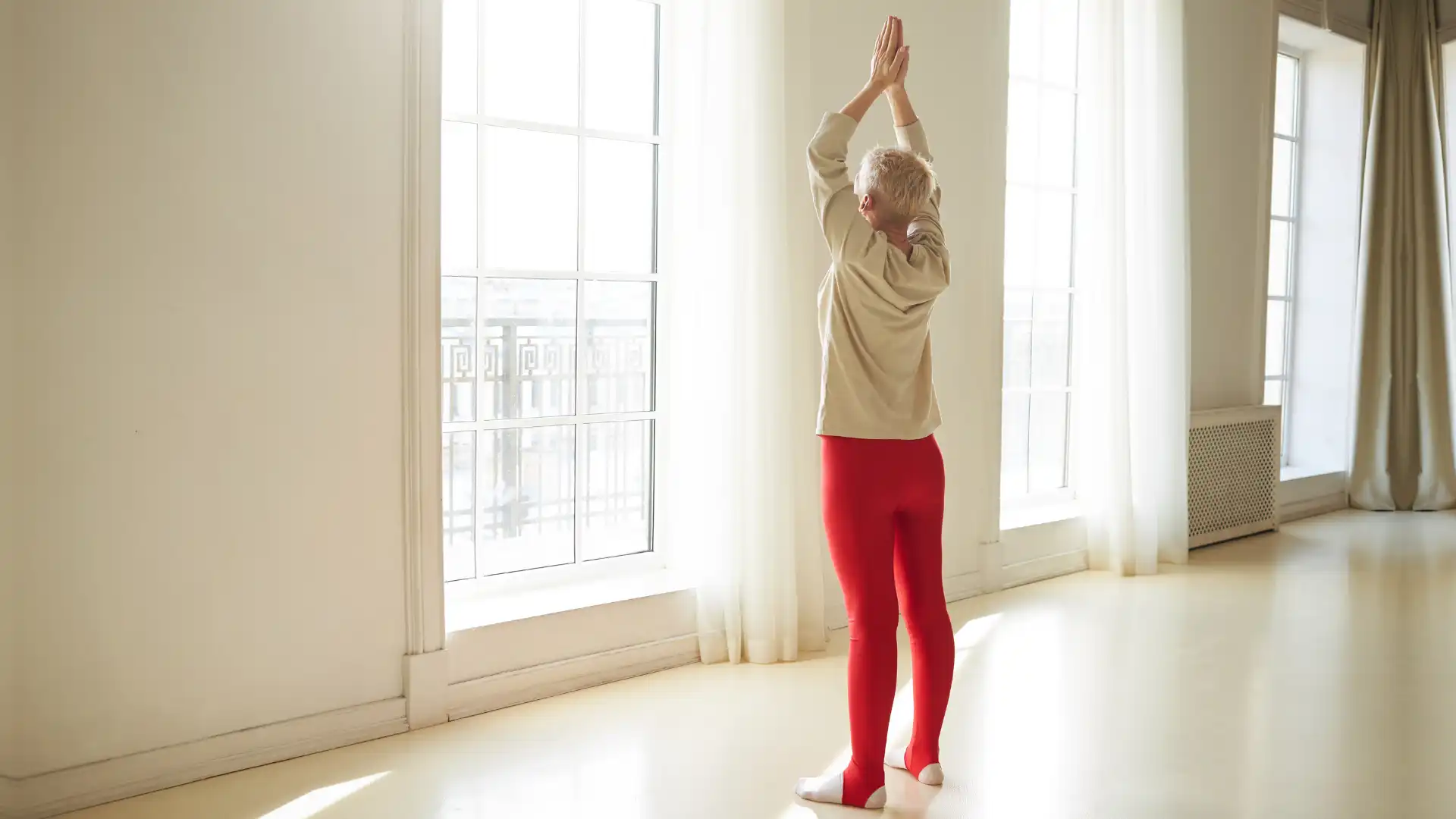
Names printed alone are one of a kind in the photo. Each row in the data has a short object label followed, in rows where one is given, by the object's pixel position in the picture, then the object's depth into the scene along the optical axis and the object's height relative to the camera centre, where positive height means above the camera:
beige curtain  6.56 +0.57
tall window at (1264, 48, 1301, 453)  6.79 +0.74
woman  2.34 -0.13
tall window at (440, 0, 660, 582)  3.29 +0.18
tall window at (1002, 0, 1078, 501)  5.00 +0.44
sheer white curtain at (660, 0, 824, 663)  3.52 +0.06
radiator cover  5.59 -0.64
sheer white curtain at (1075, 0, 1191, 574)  4.94 +0.26
